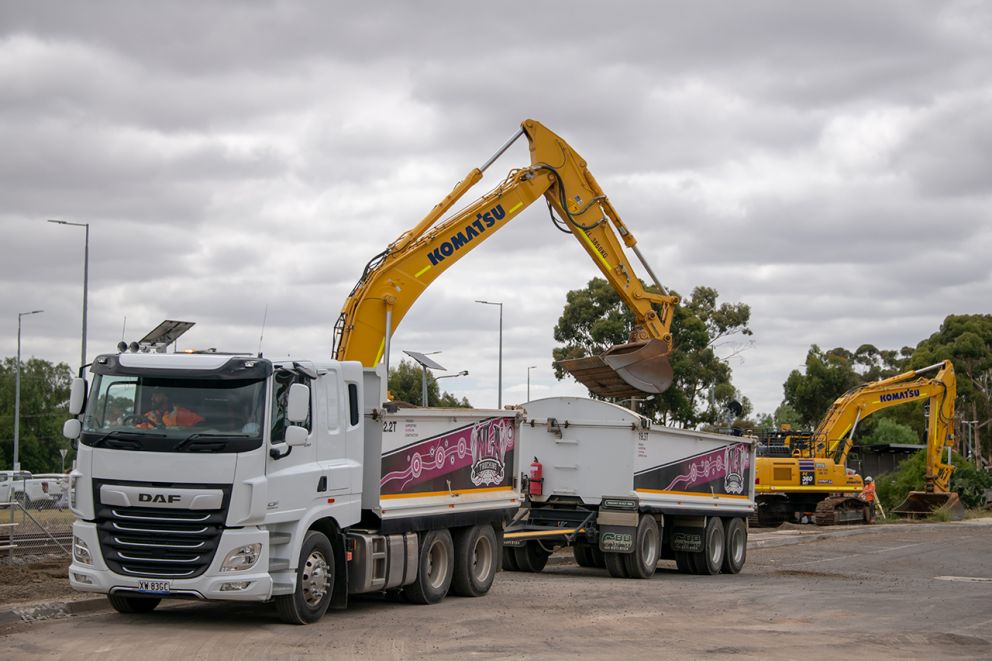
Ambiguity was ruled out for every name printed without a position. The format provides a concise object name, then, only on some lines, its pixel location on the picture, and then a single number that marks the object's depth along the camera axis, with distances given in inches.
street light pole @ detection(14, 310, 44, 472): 1875.1
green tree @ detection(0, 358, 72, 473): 3341.5
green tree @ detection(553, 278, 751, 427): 2273.6
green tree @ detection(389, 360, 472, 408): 2775.6
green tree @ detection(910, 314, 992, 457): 3383.4
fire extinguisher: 875.4
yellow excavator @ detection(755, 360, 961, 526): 1713.8
